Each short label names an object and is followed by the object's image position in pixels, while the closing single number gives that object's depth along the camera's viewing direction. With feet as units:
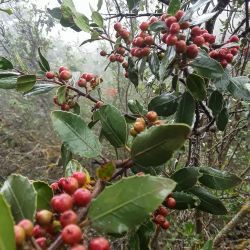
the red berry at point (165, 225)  0.60
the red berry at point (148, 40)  0.76
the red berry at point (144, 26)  0.78
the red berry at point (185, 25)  0.69
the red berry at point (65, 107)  0.90
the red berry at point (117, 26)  0.94
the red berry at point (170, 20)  0.70
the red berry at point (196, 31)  0.71
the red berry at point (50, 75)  0.87
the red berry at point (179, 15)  0.70
